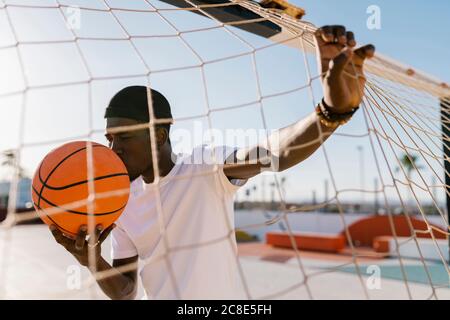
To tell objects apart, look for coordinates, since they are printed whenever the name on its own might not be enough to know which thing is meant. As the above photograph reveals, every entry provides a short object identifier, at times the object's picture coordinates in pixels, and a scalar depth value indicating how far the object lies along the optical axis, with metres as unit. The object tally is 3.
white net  1.72
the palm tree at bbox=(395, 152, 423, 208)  30.41
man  1.37
